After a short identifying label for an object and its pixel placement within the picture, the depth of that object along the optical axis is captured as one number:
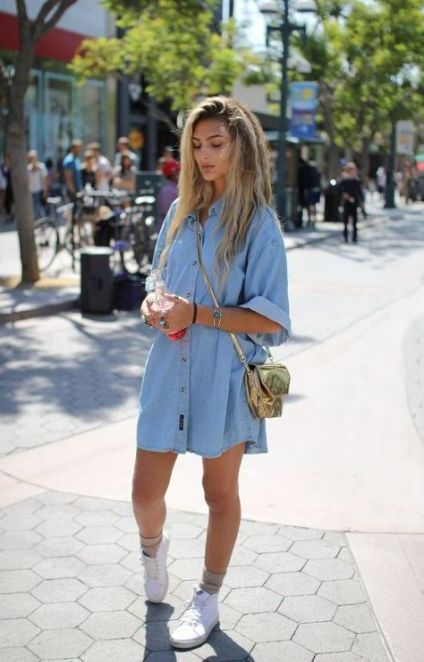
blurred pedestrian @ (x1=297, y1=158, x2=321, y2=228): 23.00
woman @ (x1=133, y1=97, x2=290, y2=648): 2.91
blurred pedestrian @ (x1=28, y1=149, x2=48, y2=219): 19.86
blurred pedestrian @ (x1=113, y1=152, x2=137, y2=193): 15.54
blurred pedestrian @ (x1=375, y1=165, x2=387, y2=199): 43.06
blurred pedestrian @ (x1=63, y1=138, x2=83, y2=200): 17.27
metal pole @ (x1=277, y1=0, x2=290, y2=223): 20.03
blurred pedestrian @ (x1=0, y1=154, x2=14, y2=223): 22.75
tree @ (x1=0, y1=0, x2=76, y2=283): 11.59
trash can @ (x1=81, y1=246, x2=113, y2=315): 10.20
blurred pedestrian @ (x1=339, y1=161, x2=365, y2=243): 19.08
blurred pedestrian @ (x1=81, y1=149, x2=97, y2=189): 16.66
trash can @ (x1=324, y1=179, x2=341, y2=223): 25.11
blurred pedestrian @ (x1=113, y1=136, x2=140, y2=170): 16.39
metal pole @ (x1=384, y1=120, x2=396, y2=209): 33.72
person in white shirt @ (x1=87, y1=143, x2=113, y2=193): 16.09
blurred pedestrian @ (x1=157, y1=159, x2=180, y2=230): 11.71
